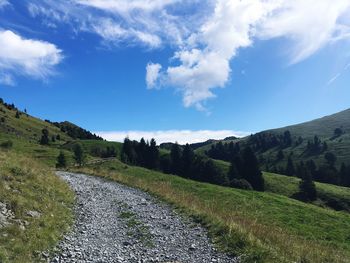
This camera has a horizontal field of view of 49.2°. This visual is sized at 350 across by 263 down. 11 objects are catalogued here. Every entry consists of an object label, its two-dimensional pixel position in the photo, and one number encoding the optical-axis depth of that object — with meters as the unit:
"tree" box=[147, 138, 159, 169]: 163.38
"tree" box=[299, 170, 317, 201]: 116.50
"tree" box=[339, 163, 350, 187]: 168.75
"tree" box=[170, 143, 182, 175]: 156.38
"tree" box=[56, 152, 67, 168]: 83.50
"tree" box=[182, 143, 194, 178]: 151.12
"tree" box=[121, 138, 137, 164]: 159.02
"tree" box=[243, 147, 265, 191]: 128.00
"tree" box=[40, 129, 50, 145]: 171.43
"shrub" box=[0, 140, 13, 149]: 85.71
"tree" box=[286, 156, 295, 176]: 181.46
